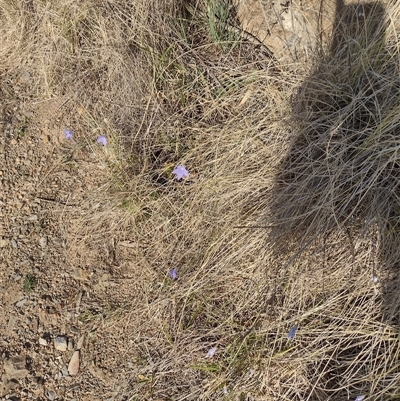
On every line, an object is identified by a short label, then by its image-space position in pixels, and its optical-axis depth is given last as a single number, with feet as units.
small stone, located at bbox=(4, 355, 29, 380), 6.44
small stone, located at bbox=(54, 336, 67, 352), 6.61
